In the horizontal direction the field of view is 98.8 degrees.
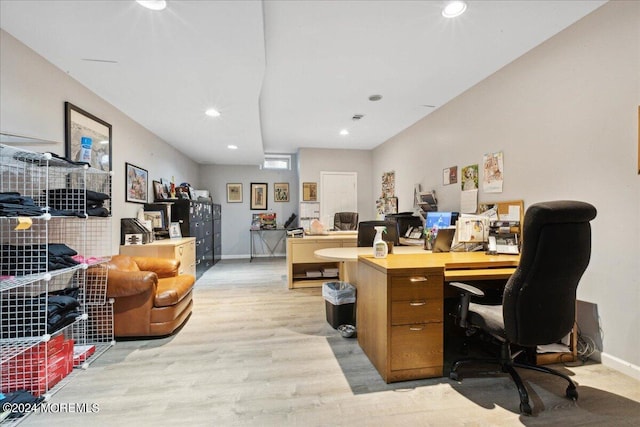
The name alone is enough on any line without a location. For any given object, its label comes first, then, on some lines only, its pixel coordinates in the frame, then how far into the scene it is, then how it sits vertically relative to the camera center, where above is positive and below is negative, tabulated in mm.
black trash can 2742 -919
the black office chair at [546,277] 1416 -352
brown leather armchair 2377 -812
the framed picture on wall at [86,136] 2457 +766
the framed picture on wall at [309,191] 6012 +478
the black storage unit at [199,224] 4527 -187
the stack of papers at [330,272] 4387 -943
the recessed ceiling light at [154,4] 1601 +1240
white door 6082 +470
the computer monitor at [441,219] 3066 -70
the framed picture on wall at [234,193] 7070 +528
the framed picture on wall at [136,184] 3514 +411
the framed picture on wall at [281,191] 7207 +586
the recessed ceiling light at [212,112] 3336 +1259
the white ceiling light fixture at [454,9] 1843 +1413
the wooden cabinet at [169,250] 3301 -453
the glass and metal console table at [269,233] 7028 -616
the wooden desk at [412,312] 1802 -661
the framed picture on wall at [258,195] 7121 +477
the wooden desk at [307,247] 4062 -503
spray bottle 2113 -262
